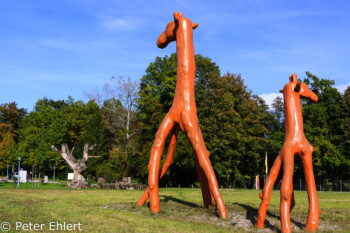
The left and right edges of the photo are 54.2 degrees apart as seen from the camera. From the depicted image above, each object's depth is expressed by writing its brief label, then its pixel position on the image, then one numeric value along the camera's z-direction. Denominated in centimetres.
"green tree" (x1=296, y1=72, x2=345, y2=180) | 3484
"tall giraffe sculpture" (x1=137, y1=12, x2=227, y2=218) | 1051
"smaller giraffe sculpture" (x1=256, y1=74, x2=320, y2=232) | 834
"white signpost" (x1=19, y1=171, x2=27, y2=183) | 2975
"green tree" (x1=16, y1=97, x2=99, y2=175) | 5006
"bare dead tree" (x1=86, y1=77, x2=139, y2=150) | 3916
